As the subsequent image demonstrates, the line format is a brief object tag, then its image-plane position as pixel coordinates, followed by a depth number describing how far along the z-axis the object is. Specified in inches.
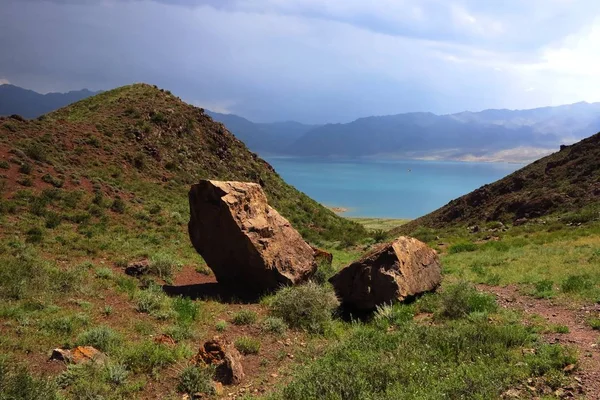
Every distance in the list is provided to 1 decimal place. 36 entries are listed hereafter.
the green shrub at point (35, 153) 1037.8
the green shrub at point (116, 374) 257.3
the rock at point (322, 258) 627.1
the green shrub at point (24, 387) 210.2
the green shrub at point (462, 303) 386.6
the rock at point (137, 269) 565.1
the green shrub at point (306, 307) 402.6
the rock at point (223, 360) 278.1
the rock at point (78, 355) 276.4
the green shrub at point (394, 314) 385.7
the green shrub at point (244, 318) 403.5
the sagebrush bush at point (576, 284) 436.9
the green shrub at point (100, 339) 306.9
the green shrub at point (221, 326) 384.2
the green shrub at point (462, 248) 925.6
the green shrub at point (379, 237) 1349.2
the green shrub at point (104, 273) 508.4
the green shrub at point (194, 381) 259.6
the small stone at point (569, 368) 240.5
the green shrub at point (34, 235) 608.4
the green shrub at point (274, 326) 378.6
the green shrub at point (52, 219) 718.3
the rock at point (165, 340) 326.0
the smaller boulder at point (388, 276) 432.5
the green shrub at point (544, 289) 435.5
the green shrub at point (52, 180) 943.0
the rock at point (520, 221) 1362.0
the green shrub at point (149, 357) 282.5
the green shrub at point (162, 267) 577.9
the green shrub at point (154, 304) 403.2
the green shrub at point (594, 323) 324.8
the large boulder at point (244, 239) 504.4
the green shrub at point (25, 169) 925.8
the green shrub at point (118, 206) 947.3
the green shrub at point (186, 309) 399.8
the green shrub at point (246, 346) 332.8
